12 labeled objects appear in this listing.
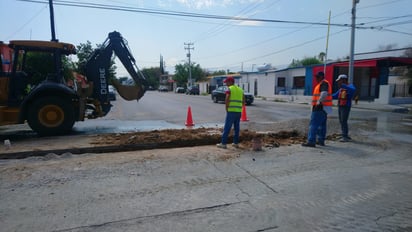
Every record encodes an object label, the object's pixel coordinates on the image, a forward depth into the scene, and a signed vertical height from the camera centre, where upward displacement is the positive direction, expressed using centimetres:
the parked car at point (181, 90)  6625 -51
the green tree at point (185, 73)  7506 +380
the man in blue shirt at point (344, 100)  828 -33
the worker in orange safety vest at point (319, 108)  743 -51
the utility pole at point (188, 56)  6556 +779
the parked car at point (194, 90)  5528 -42
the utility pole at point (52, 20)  1846 +432
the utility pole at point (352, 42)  2177 +356
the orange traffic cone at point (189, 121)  1184 -135
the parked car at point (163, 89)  8316 -38
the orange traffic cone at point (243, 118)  1329 -137
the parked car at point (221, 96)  2422 -72
